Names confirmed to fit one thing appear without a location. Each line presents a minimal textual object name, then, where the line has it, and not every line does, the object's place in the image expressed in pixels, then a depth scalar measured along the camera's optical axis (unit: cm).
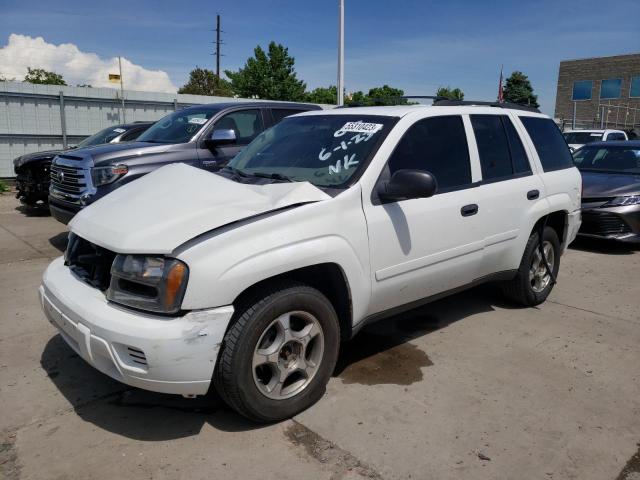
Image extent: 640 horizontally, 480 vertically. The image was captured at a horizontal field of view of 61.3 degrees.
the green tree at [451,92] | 4846
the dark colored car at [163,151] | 650
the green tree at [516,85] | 5003
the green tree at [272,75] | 3700
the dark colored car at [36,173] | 966
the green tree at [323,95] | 4516
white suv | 267
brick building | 4303
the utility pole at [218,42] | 5169
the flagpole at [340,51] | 1526
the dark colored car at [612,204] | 724
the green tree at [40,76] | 4166
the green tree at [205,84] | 5181
